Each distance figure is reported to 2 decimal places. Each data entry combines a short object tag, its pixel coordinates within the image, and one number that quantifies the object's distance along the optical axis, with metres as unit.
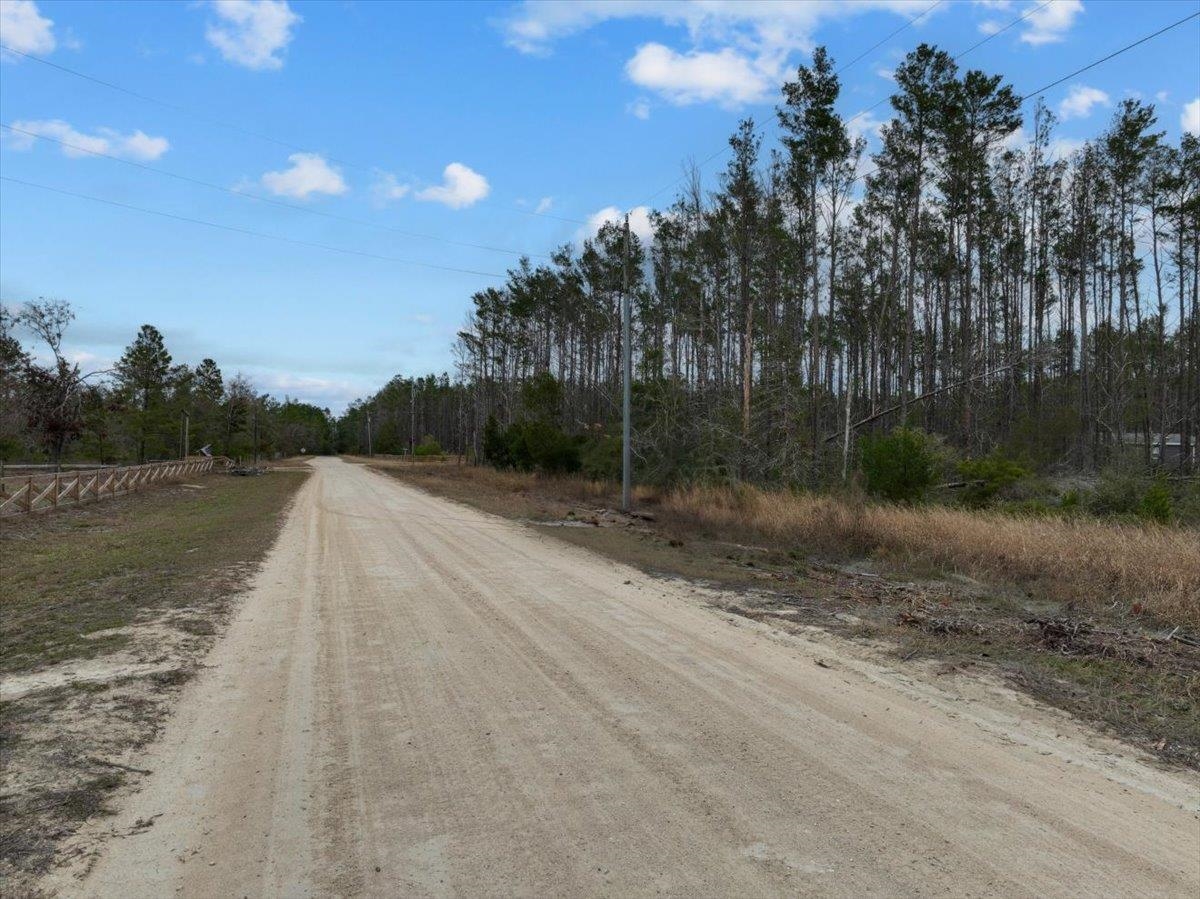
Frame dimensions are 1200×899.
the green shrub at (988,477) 20.77
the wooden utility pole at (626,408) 20.00
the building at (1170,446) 30.55
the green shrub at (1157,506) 15.73
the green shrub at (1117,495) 18.03
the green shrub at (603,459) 30.27
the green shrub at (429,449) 83.44
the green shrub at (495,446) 42.22
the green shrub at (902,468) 18.16
